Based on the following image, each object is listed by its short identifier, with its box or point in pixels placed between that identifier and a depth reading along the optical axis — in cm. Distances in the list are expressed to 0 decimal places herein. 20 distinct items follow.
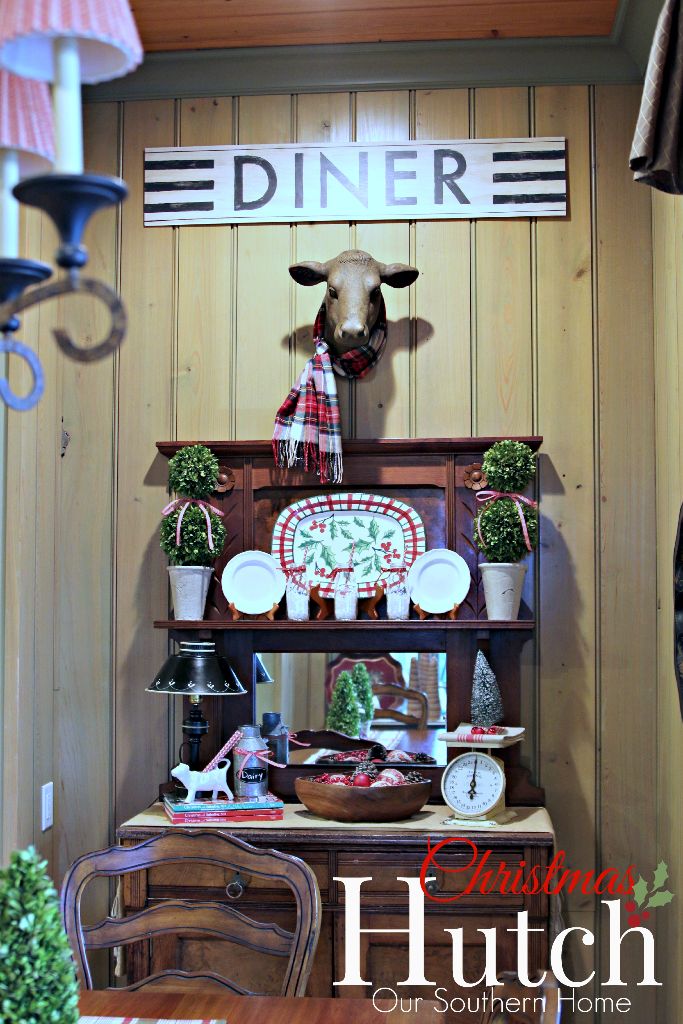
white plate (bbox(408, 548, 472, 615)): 313
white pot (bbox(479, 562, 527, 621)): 305
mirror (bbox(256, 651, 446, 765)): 319
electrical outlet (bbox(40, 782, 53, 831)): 306
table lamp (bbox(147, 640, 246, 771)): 296
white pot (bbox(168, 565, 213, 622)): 313
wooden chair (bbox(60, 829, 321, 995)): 207
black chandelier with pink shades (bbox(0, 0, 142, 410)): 109
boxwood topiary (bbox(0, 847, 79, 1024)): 124
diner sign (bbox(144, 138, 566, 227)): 331
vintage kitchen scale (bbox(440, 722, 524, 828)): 291
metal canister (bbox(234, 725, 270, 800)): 302
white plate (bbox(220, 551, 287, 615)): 318
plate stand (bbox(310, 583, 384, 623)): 316
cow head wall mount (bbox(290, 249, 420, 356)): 310
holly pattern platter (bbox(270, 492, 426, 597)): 321
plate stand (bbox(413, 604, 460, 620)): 311
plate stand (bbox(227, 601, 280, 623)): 316
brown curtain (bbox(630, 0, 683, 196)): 193
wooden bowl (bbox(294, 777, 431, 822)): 285
